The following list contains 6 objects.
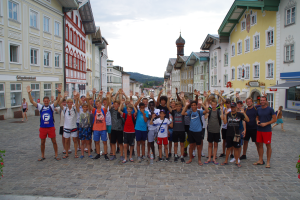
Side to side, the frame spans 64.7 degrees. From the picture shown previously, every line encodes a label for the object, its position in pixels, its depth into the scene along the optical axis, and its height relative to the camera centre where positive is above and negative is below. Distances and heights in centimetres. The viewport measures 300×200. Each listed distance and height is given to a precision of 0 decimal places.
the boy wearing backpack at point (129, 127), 705 -102
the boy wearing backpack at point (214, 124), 684 -91
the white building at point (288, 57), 1798 +283
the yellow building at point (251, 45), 2116 +497
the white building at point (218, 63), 3203 +424
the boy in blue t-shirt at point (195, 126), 684 -97
